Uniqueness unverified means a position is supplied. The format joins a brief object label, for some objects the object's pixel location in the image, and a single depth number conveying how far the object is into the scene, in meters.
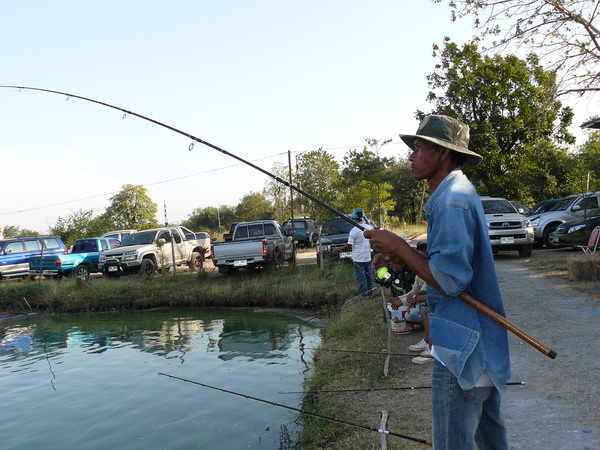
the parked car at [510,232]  15.37
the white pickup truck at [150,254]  18.62
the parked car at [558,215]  16.21
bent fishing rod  2.19
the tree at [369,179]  22.17
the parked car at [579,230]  14.35
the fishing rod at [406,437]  3.32
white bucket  7.55
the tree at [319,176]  19.50
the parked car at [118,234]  26.51
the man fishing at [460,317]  2.15
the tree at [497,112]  24.97
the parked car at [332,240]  16.14
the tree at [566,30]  10.89
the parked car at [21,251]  21.05
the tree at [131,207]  61.97
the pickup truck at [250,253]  16.48
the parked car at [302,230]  28.12
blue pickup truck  20.17
